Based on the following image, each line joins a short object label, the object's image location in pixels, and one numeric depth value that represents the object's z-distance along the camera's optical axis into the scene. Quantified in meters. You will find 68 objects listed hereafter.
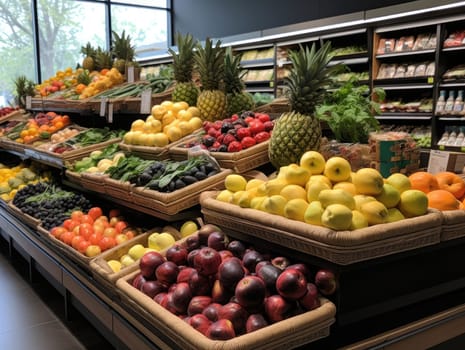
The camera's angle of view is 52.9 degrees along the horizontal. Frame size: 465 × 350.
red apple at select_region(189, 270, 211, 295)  1.75
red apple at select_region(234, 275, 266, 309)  1.53
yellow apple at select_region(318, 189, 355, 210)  1.59
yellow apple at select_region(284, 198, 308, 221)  1.66
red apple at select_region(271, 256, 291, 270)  1.71
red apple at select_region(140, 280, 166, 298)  1.88
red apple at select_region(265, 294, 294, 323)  1.52
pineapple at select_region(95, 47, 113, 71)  5.15
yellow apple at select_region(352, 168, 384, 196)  1.68
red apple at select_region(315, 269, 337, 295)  1.55
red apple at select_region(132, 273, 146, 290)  1.97
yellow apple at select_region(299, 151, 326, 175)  1.92
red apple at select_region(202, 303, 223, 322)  1.56
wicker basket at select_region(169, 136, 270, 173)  2.49
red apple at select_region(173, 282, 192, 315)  1.71
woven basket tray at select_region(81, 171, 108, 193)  3.05
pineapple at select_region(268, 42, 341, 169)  2.25
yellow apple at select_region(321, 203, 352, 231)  1.48
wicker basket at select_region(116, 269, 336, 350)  1.36
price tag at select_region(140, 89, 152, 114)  3.63
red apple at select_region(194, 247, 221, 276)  1.75
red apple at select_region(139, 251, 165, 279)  1.97
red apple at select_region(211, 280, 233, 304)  1.68
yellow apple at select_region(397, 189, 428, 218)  1.66
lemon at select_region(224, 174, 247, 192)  2.14
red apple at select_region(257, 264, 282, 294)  1.61
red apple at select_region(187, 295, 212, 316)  1.65
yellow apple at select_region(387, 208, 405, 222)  1.63
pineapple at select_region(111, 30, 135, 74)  4.79
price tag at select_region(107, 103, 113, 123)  3.85
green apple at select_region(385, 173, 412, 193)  1.75
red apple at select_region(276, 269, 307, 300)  1.51
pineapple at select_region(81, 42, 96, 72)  5.39
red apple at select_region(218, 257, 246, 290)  1.65
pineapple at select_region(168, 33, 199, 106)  3.51
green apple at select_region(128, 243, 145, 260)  2.54
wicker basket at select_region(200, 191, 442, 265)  1.47
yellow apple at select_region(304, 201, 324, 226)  1.58
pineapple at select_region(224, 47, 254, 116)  3.16
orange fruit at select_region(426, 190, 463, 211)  1.80
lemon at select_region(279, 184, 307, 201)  1.77
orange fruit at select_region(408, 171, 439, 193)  1.92
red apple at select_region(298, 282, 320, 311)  1.53
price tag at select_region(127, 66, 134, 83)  4.58
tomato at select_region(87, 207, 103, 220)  3.38
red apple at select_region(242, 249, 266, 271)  1.77
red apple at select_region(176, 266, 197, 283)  1.84
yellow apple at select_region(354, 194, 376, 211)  1.62
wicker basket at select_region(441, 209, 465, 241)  1.71
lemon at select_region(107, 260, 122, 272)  2.52
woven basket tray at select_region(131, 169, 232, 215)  2.34
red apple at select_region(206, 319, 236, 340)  1.41
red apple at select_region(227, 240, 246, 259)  1.90
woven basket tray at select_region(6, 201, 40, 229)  3.72
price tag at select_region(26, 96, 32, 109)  5.86
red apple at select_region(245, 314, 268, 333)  1.48
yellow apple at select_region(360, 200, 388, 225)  1.57
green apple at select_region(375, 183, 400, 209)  1.68
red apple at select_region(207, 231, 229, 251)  1.99
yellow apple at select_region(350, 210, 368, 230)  1.53
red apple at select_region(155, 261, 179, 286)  1.89
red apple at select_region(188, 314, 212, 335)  1.51
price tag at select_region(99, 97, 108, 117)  3.94
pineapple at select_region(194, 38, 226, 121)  3.19
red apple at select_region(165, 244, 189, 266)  1.98
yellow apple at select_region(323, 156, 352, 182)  1.84
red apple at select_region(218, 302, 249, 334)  1.52
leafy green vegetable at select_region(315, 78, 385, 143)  2.50
